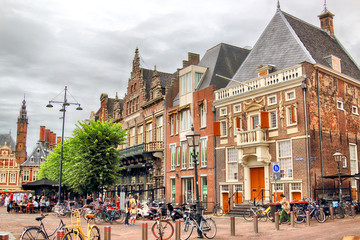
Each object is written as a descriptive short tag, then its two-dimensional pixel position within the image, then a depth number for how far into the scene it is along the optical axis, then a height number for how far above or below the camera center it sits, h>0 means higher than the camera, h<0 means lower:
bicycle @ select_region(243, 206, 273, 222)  21.06 -1.75
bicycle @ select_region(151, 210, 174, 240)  14.41 -1.81
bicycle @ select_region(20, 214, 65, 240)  12.44 -1.73
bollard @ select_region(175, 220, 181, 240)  12.98 -1.62
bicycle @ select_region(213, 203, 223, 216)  26.92 -2.14
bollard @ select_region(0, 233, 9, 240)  8.29 -1.19
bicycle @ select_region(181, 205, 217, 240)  14.88 -1.76
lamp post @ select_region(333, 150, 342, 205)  21.91 +1.25
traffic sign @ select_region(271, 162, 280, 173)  19.45 +0.56
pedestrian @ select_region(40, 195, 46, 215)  31.89 -2.02
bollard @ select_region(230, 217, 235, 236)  15.48 -1.85
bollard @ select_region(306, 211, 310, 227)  17.36 -1.71
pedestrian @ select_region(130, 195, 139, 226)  21.13 -1.68
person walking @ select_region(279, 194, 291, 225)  18.36 -1.37
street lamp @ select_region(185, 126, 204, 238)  16.08 +1.68
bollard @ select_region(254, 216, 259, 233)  15.90 -1.86
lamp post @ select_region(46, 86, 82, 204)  32.97 +6.16
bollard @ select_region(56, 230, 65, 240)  10.89 -1.52
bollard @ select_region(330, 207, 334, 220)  19.61 -1.69
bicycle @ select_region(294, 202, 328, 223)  18.86 -1.62
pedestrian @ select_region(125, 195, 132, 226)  21.20 -1.87
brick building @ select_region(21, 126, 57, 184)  102.25 +4.15
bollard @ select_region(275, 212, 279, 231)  16.14 -1.74
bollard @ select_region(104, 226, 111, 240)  10.64 -1.44
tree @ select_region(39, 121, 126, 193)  30.84 +1.80
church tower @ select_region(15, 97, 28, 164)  109.81 +12.25
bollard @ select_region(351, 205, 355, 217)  20.69 -1.63
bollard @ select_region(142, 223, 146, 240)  11.70 -1.58
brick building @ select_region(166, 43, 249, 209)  30.34 +4.99
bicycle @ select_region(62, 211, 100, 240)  12.12 -1.68
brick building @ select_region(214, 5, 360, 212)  23.20 +4.02
